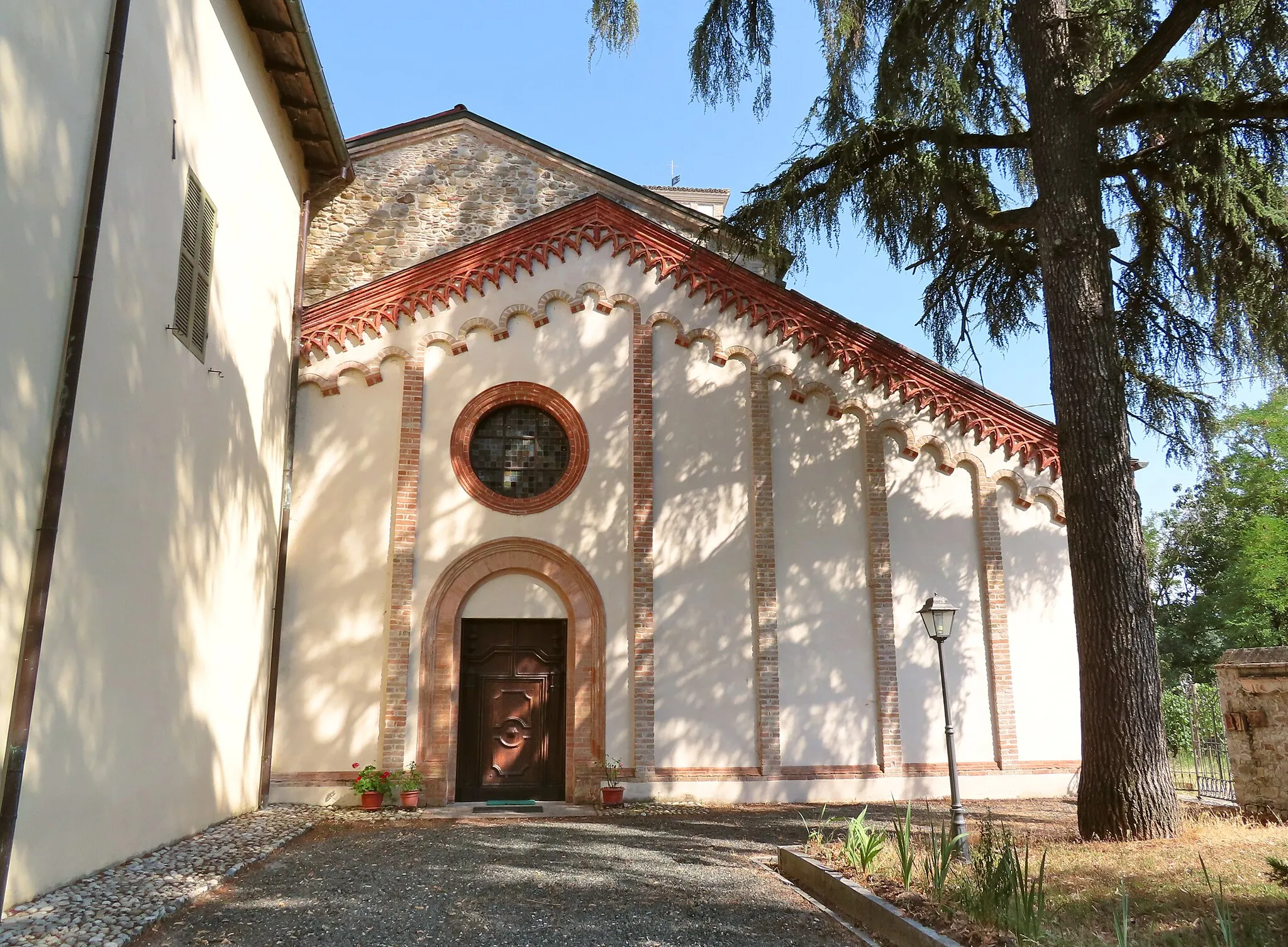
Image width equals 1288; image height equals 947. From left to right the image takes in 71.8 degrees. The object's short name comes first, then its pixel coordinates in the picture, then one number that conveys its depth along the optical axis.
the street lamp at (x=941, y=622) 7.09
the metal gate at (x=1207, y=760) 12.02
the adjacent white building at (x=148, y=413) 5.29
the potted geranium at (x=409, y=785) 9.94
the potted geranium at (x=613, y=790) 10.12
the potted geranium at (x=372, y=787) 9.86
